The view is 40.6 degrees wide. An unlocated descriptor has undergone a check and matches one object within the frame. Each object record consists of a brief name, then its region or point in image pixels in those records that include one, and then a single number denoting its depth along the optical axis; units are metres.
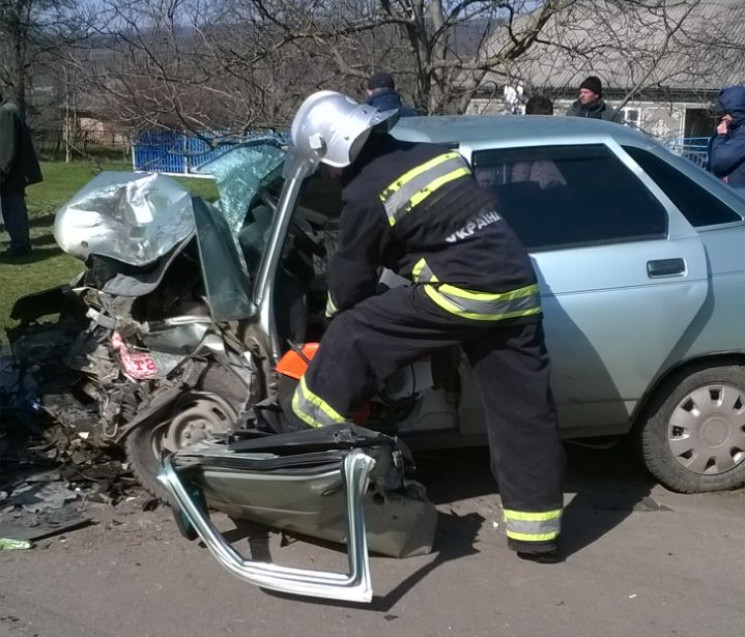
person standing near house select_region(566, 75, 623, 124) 7.50
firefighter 3.86
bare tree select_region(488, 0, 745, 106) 7.66
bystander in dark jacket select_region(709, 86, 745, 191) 7.25
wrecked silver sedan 4.41
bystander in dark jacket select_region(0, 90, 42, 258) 10.94
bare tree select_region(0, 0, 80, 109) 22.02
